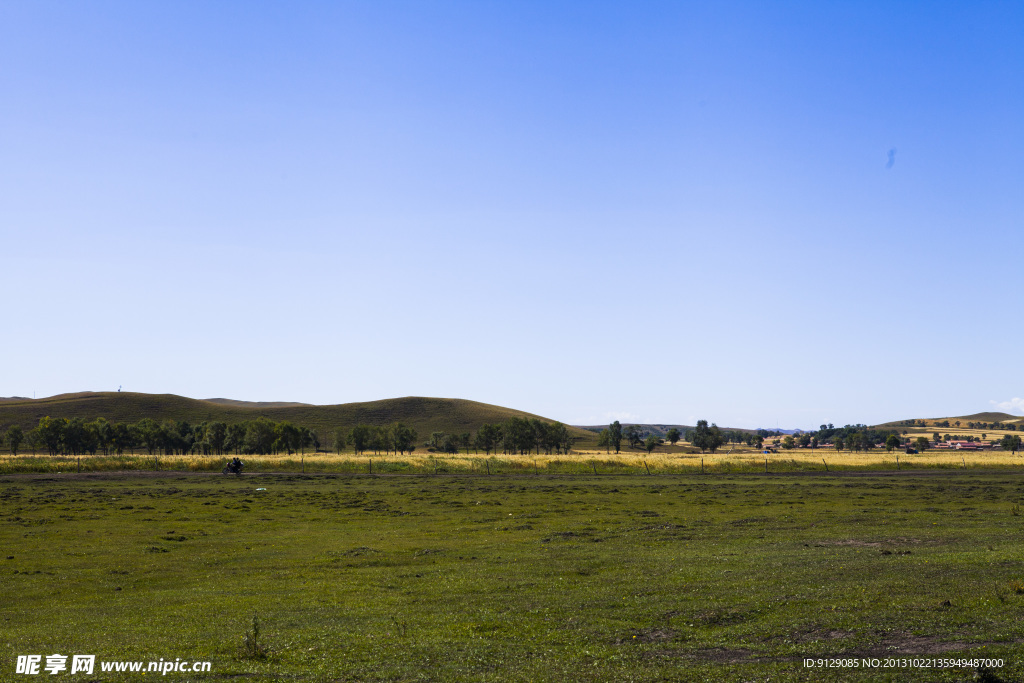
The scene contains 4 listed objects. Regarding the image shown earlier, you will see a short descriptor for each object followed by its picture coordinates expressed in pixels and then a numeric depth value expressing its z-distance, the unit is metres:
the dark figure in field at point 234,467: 93.94
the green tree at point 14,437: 175.90
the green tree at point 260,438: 186.75
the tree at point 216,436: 187.12
